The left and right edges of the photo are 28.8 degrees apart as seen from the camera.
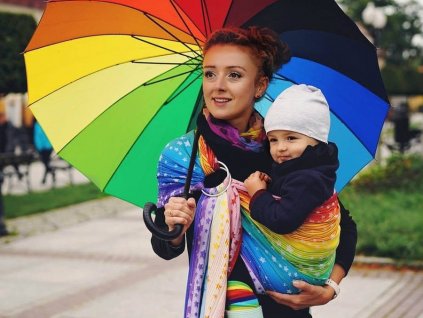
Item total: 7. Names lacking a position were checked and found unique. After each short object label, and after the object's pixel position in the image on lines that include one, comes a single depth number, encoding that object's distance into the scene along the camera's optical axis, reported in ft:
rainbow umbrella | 10.86
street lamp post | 71.61
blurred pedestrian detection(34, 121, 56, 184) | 56.54
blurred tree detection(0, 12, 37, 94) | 36.60
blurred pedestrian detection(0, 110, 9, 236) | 61.11
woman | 9.07
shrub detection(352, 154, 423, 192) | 45.52
